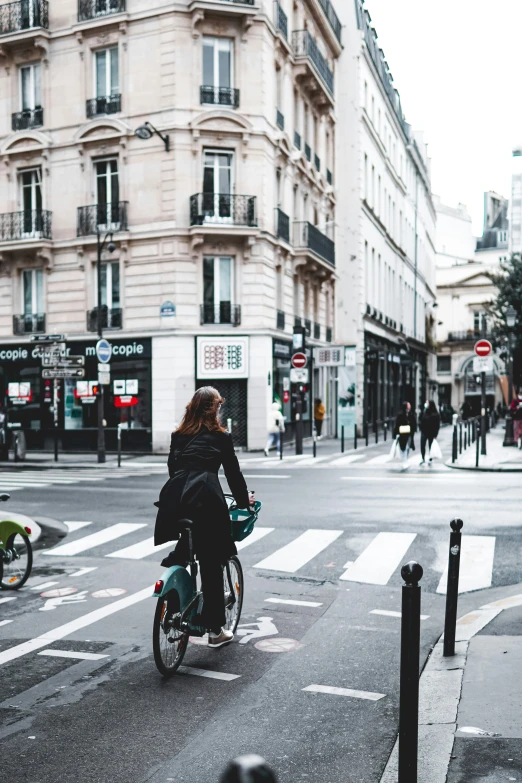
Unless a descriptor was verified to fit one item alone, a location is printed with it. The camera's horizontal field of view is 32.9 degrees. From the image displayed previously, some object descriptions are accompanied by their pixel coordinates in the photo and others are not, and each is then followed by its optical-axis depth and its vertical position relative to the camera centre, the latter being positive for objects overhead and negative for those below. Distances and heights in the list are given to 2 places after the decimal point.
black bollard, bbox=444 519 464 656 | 5.96 -1.40
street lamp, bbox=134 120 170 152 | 26.34 +7.74
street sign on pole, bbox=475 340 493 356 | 24.05 +1.09
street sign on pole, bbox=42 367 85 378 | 25.52 +0.48
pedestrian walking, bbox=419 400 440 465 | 23.59 -0.97
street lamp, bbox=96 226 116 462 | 25.16 -1.22
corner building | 28.55 +6.25
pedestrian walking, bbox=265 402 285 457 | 28.41 -1.13
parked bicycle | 8.61 -1.60
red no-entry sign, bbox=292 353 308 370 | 27.28 +0.88
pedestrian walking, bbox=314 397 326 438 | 35.09 -0.91
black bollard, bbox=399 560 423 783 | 3.84 -1.22
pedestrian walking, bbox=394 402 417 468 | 22.66 -1.04
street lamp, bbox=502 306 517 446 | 29.90 -1.21
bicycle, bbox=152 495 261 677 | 5.45 -1.44
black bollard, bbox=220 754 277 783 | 1.56 -0.68
